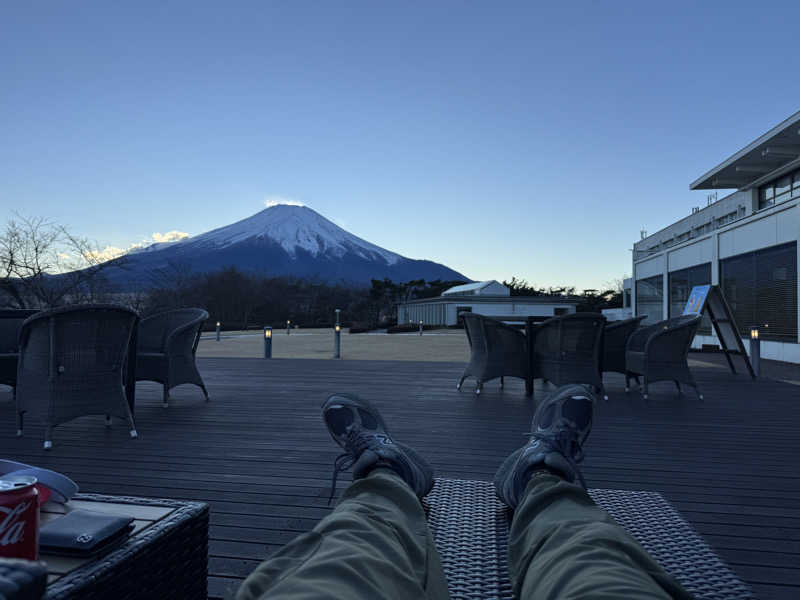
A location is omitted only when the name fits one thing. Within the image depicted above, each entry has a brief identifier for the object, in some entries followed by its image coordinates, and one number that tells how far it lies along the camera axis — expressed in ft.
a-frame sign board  20.89
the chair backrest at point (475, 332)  16.05
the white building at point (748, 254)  33.53
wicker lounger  3.80
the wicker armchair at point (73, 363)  9.72
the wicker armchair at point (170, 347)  13.71
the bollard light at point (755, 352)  20.72
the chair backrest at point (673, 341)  15.24
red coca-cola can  1.94
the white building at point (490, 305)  130.93
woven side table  2.42
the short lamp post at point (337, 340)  31.83
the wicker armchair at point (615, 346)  17.63
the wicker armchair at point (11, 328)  14.57
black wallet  2.53
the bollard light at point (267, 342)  29.06
